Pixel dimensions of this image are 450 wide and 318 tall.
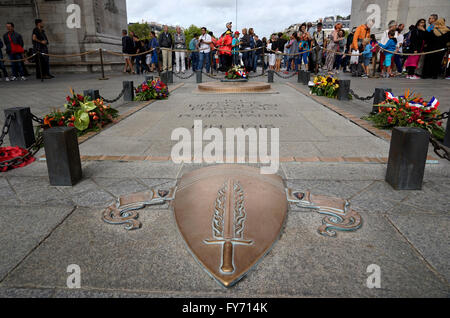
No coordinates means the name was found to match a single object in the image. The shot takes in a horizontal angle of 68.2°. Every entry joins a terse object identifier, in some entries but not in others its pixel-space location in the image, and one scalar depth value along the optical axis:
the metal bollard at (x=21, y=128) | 4.12
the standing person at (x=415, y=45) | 12.38
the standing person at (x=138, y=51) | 15.78
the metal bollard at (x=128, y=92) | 7.87
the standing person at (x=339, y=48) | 14.34
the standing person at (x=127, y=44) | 14.73
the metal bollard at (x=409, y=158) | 2.78
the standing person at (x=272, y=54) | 16.52
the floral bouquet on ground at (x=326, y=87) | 8.05
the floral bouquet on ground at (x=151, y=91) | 7.96
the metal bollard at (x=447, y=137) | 4.16
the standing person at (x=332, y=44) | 14.09
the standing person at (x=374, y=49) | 13.14
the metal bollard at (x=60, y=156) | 2.95
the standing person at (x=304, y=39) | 14.16
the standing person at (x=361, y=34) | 13.20
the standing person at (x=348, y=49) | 15.72
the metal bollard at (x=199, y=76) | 12.27
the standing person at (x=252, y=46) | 15.70
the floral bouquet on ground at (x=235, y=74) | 11.51
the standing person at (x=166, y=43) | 14.70
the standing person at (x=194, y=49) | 15.64
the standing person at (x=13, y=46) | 12.51
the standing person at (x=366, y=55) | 13.30
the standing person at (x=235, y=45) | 14.88
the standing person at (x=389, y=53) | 12.83
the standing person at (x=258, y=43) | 17.13
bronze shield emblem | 1.83
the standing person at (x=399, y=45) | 13.74
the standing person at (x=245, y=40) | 15.62
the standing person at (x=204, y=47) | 14.28
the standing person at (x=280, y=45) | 16.44
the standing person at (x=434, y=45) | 12.20
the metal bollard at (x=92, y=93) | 5.61
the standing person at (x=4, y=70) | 12.78
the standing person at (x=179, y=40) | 14.73
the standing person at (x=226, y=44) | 14.30
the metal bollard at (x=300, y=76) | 11.53
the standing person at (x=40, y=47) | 12.60
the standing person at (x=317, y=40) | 12.91
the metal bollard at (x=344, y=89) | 7.59
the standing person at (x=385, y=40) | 12.56
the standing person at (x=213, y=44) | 14.66
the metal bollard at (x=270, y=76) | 12.10
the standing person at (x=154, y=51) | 15.39
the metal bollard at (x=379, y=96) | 5.84
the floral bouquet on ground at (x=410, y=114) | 4.54
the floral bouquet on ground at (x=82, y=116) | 4.63
